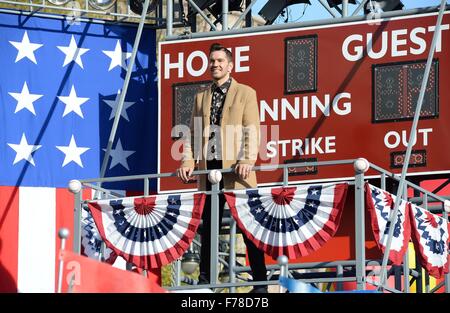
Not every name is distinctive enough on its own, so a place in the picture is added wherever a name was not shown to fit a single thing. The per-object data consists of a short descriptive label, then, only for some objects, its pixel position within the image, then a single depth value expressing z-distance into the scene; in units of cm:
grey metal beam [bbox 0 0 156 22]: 2166
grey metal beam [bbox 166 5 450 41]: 1995
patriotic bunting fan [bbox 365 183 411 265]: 1714
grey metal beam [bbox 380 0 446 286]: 1692
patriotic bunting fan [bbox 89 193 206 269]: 1797
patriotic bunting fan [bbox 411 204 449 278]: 1825
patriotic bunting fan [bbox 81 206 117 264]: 1891
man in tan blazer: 1731
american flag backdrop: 2133
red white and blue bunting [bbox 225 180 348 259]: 1725
